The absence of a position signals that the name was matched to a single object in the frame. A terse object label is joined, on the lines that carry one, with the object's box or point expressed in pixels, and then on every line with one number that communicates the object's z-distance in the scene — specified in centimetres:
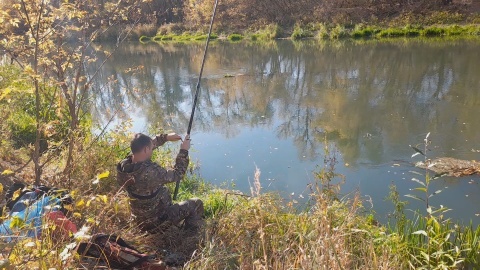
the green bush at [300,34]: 2195
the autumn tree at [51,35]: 336
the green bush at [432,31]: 1814
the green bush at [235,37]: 2433
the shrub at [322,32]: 2103
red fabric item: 245
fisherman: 296
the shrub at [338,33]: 2041
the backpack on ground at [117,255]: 247
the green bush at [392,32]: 1901
